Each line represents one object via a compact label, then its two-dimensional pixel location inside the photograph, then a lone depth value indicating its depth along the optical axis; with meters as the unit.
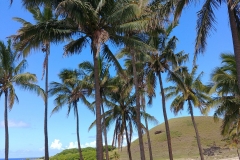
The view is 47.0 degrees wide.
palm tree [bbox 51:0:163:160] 11.29
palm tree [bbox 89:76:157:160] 24.20
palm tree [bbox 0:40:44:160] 18.72
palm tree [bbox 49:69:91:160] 25.20
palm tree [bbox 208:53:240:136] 16.00
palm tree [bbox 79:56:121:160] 22.38
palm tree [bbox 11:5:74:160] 12.41
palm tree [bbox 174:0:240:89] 9.62
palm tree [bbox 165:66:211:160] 24.97
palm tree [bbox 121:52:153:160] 18.67
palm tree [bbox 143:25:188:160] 18.45
